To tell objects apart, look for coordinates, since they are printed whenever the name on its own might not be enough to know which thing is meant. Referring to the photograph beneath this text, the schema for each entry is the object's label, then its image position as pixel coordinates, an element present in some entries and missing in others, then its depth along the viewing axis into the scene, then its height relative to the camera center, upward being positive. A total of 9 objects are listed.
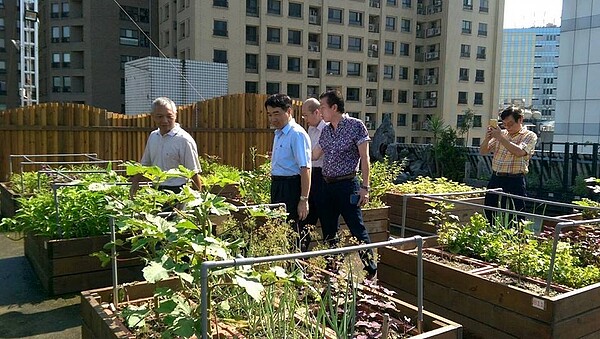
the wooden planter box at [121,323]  2.52 -1.02
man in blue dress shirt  4.62 -0.34
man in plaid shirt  5.70 -0.28
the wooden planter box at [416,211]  6.91 -1.16
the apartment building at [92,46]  47.84 +6.80
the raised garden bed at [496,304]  3.19 -1.17
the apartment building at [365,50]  42.75 +6.90
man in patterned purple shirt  4.83 -0.40
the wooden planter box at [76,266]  4.66 -1.37
